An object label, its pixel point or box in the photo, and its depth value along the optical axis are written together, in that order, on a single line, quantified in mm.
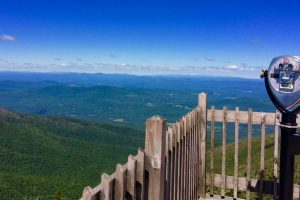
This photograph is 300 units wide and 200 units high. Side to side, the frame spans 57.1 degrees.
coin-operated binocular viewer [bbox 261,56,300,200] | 2053
